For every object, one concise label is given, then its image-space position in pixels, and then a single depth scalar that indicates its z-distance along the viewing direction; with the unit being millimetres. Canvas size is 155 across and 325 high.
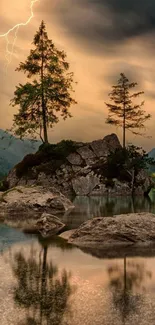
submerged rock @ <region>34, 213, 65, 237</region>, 12609
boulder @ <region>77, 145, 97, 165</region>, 45875
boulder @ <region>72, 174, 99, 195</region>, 42812
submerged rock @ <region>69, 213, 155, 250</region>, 10275
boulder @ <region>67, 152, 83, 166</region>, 45638
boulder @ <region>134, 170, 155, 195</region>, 43522
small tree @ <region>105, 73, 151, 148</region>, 59688
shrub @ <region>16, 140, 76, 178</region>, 46281
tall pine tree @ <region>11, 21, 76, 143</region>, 49031
